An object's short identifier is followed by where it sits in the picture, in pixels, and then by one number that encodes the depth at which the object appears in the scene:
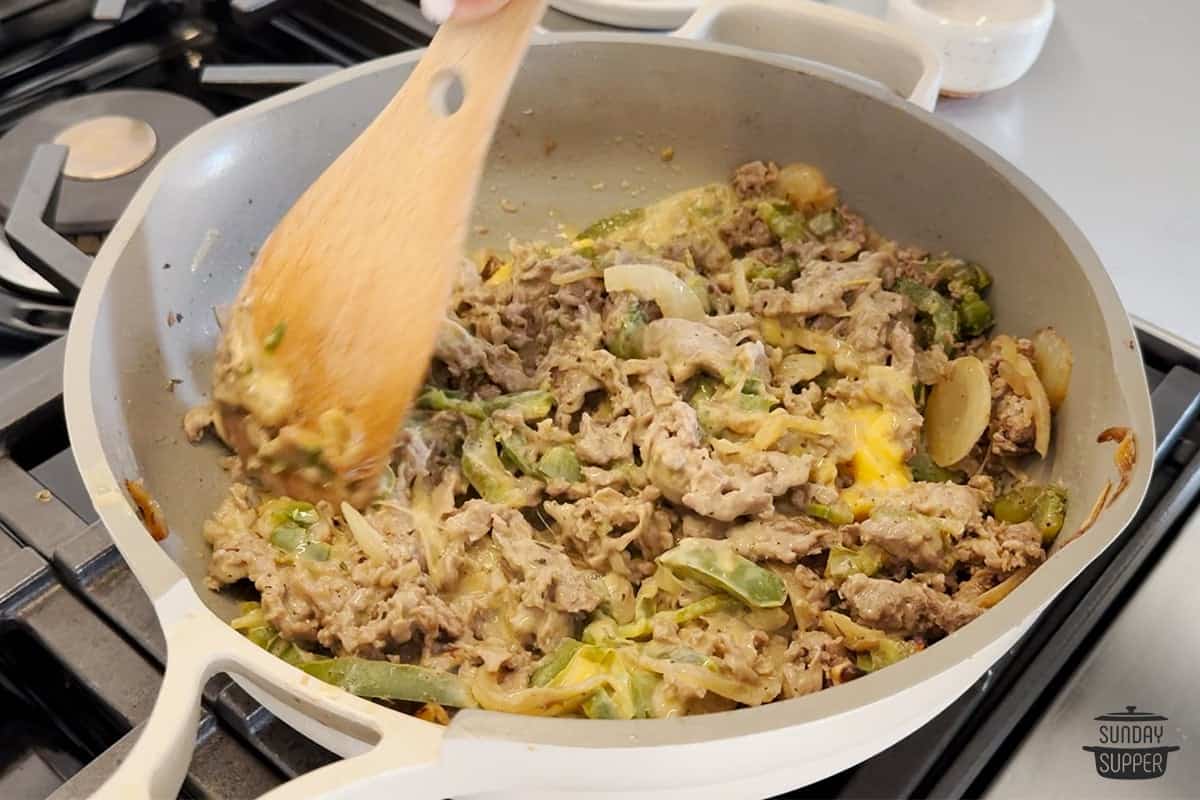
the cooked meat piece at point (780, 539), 0.57
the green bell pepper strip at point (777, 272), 0.65
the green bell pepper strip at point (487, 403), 0.61
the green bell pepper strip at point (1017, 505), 0.58
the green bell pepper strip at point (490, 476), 0.59
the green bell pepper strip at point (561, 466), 0.60
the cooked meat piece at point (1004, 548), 0.56
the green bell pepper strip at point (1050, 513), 0.57
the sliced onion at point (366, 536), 0.57
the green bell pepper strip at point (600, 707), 0.52
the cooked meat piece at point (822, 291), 0.63
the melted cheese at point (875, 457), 0.59
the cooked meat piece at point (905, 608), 0.55
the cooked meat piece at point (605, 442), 0.60
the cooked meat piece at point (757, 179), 0.67
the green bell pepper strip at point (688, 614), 0.56
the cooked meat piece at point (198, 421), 0.60
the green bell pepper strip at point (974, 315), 0.62
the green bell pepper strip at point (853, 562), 0.56
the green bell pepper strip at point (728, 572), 0.56
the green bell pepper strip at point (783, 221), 0.66
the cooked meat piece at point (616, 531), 0.58
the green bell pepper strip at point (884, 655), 0.54
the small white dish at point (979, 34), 0.71
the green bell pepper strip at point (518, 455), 0.60
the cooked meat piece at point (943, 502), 0.57
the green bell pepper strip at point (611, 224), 0.68
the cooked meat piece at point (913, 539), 0.56
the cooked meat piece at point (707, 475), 0.57
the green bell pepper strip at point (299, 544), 0.57
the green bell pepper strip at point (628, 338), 0.63
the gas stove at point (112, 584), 0.54
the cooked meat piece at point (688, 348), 0.61
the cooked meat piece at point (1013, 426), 0.59
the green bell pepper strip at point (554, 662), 0.54
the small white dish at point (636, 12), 0.73
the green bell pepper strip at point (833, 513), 0.58
